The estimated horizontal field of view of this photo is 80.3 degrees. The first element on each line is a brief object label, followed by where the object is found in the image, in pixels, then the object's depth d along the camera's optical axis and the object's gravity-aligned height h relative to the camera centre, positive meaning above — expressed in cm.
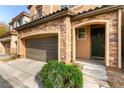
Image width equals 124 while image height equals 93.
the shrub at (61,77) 279 -126
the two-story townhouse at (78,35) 364 +67
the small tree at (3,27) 2181 +554
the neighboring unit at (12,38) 1160 +122
